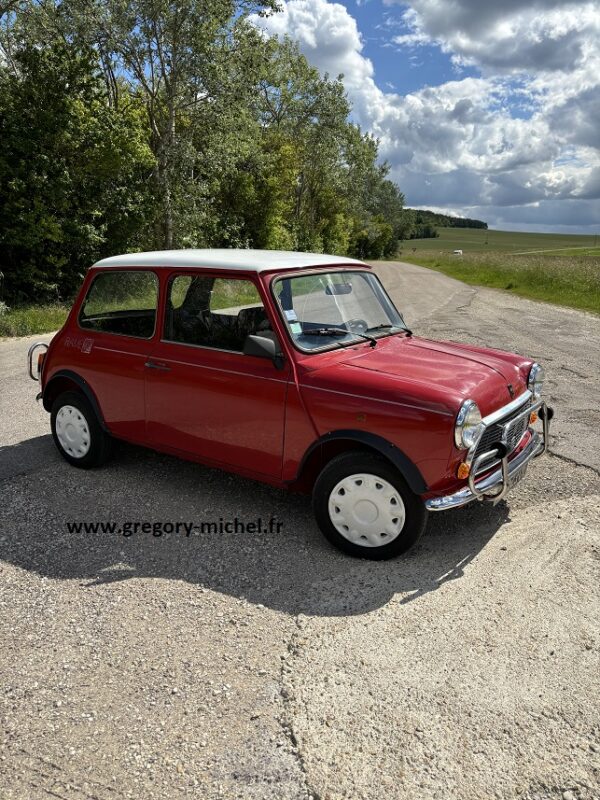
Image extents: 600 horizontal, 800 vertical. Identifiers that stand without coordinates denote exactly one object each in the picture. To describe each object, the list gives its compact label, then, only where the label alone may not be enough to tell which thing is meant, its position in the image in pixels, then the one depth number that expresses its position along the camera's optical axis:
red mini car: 3.68
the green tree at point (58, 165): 14.69
